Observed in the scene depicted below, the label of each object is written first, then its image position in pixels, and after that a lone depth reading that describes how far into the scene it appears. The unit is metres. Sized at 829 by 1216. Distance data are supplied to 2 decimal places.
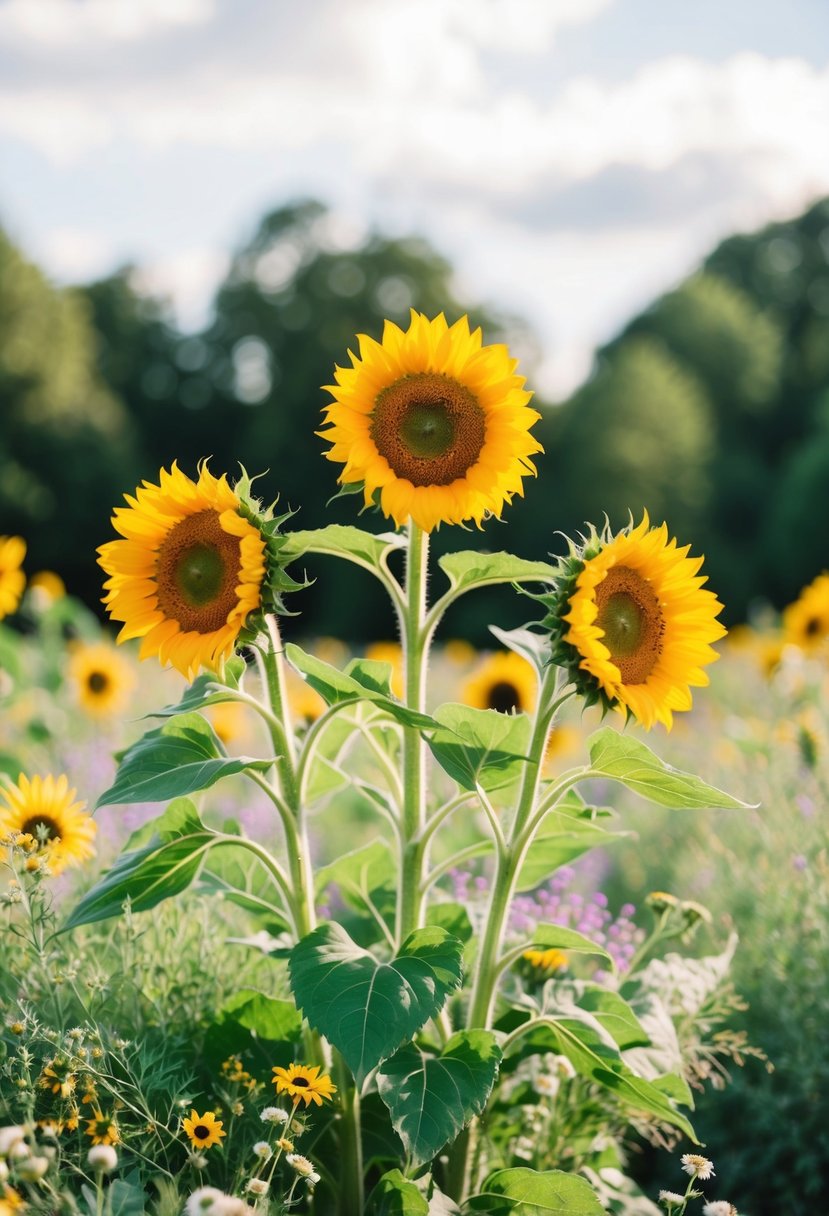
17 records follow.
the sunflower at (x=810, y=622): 6.11
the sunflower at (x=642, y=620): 2.10
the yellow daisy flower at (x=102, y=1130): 2.04
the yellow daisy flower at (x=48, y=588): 7.12
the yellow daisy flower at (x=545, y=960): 2.92
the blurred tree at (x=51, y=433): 24.41
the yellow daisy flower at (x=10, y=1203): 1.70
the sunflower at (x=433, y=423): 2.19
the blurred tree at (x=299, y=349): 25.47
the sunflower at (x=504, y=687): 4.66
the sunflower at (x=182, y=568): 2.16
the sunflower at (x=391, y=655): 7.06
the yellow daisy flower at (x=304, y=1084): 2.12
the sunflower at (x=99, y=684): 6.10
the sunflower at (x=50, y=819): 2.72
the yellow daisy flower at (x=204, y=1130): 2.05
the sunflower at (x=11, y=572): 4.60
